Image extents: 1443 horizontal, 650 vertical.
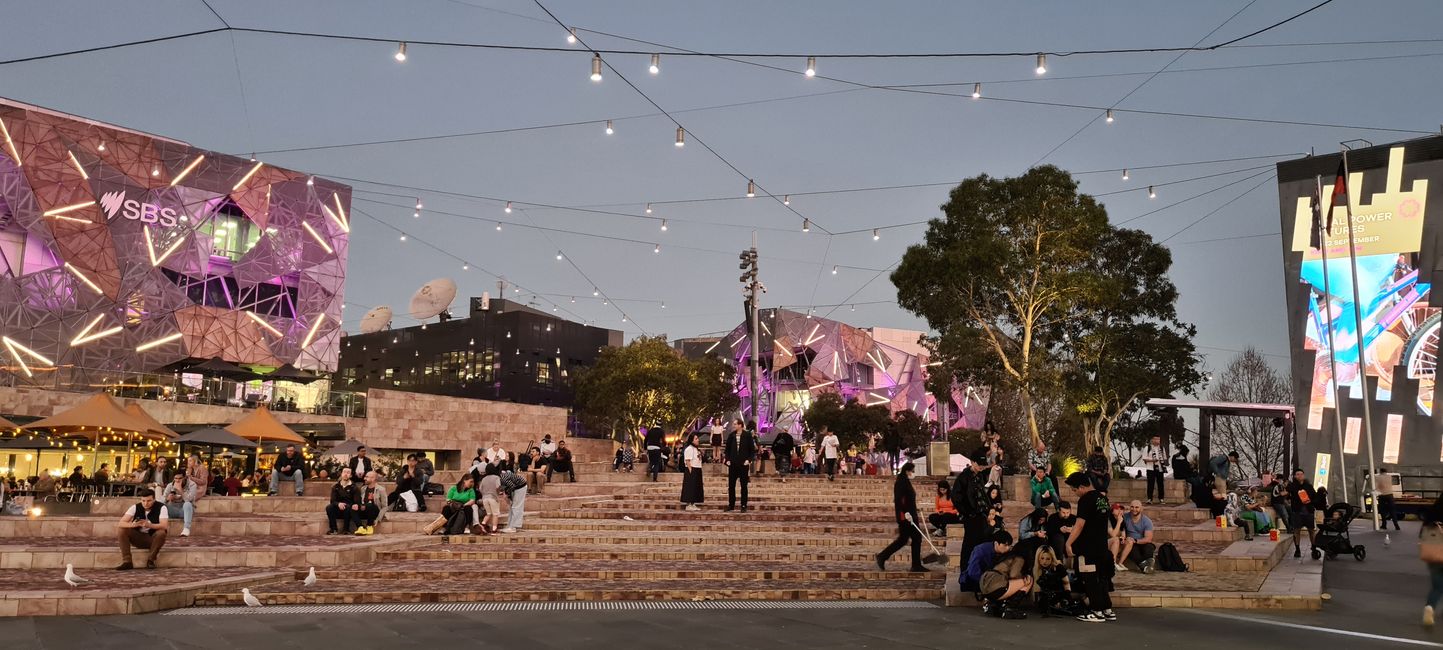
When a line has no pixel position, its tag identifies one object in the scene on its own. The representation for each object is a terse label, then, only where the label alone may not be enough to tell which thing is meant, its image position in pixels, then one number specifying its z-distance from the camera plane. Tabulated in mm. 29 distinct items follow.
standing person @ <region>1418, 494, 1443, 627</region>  7914
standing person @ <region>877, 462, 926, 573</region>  11109
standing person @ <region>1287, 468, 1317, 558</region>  14461
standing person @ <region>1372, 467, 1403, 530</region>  19797
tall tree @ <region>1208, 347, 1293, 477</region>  49562
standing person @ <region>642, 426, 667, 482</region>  22609
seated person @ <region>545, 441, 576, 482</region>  23016
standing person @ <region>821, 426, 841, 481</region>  24969
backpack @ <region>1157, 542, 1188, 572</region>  11273
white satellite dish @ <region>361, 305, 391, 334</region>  58744
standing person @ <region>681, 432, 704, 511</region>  18109
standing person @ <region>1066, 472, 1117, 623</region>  8594
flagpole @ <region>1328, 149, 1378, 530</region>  23141
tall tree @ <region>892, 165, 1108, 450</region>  24641
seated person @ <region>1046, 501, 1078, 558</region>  9031
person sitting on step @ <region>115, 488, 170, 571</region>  11820
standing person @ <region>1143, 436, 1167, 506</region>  19703
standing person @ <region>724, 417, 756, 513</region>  17406
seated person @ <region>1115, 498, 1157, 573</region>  11359
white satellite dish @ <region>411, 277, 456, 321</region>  54969
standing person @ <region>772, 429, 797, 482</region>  27125
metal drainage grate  9203
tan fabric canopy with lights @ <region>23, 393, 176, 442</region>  17172
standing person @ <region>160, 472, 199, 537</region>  14414
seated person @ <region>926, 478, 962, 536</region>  11102
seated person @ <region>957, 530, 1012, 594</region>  9109
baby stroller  13938
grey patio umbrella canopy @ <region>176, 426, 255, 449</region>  20769
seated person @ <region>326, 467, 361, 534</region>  15328
